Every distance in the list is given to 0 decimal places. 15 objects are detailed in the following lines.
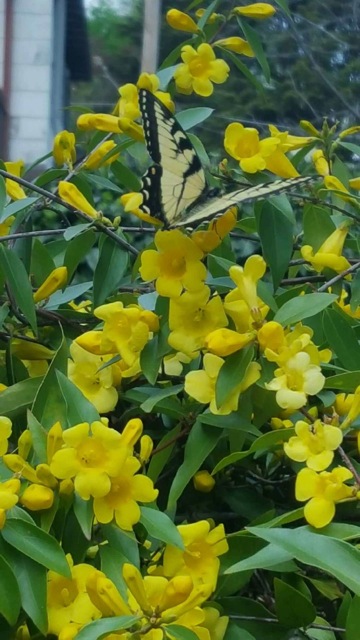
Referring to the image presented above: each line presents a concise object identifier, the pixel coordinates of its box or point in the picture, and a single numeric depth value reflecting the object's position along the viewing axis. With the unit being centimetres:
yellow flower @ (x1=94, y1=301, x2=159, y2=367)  102
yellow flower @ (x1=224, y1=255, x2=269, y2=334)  100
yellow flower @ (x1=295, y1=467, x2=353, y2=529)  96
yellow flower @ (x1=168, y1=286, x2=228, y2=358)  101
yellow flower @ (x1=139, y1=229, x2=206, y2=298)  101
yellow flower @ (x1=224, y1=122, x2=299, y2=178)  107
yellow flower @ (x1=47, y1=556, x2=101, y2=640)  96
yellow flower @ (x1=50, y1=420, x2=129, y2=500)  96
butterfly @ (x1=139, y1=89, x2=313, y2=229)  103
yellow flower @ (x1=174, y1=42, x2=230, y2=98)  117
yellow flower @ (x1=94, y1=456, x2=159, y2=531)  97
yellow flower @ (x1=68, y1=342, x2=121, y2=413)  104
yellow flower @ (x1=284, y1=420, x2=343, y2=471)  97
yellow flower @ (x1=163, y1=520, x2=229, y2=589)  97
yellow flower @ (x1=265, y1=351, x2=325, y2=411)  98
